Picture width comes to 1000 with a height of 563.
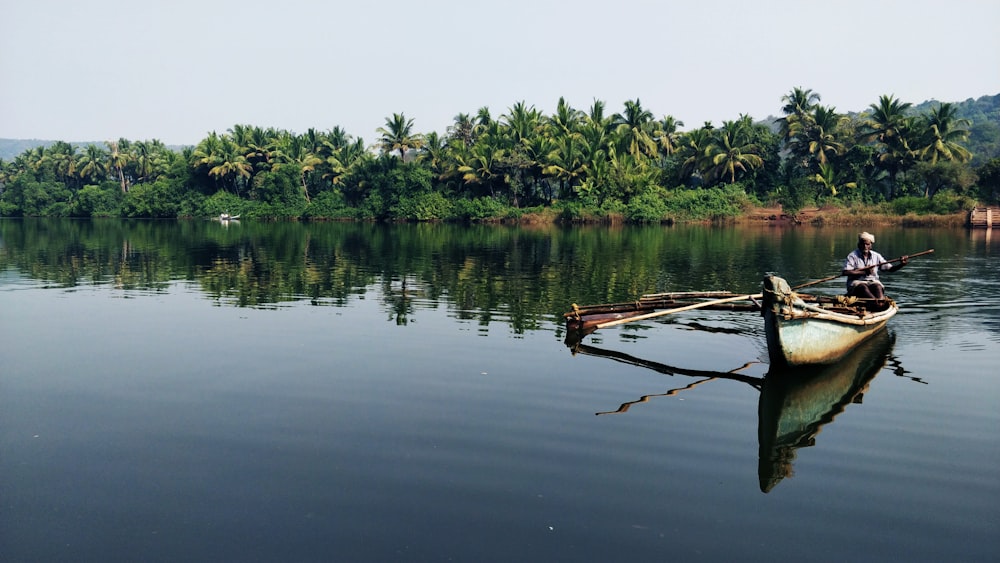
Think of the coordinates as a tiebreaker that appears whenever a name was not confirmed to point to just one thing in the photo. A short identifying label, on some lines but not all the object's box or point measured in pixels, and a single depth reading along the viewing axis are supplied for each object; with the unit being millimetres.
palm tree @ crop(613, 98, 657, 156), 78688
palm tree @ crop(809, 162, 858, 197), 71062
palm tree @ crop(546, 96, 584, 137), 81200
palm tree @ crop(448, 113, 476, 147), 92375
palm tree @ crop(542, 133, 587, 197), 75062
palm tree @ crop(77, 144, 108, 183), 109438
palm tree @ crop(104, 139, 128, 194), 109375
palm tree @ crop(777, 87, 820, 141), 71500
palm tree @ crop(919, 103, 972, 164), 66500
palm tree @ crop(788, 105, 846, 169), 71438
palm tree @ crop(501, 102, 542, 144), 80188
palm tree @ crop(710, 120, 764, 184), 73750
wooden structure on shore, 59812
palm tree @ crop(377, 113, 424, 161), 82250
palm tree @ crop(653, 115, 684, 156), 84250
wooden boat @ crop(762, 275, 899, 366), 11984
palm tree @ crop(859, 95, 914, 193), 67944
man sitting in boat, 16203
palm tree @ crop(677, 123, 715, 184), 76062
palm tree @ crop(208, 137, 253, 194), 94750
